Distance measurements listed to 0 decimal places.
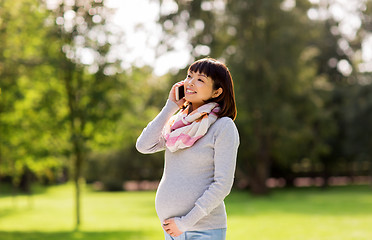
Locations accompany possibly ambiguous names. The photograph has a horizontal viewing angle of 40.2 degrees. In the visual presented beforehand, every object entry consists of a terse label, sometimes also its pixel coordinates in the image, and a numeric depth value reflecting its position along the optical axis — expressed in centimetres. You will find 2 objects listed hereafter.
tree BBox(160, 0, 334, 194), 2683
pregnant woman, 257
